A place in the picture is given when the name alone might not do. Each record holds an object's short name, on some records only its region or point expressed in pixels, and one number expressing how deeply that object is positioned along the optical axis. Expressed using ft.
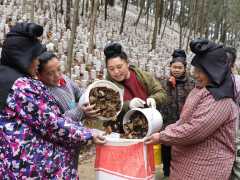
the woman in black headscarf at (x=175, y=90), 8.48
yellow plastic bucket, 6.81
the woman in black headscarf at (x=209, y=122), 4.39
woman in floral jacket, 3.84
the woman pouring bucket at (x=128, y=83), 6.04
